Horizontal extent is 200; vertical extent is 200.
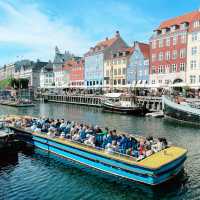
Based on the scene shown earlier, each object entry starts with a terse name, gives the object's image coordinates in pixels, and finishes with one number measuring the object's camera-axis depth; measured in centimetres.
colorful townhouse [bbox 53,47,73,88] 11850
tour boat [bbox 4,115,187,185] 1664
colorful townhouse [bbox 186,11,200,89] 5950
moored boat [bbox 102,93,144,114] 5429
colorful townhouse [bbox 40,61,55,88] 13371
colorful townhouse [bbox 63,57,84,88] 10341
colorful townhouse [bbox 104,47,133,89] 8150
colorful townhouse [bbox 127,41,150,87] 7388
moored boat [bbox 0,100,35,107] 7536
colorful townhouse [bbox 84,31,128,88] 9088
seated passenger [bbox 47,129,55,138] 2428
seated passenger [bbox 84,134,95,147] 2082
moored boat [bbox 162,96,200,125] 4147
